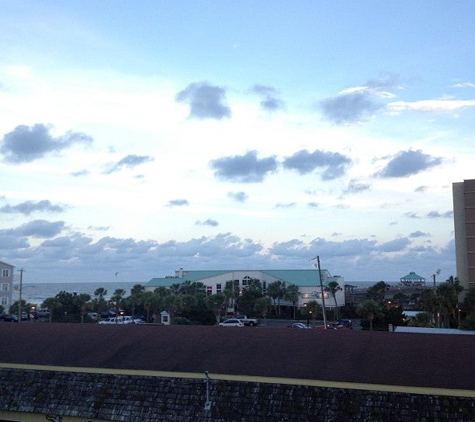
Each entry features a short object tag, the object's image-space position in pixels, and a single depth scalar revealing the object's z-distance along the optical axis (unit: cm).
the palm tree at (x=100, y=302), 8508
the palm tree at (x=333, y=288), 8972
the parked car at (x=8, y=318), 7756
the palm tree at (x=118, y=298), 8794
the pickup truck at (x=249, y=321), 7629
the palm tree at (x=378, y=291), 9456
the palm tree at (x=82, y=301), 8400
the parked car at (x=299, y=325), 6562
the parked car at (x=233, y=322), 7077
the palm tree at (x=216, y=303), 7807
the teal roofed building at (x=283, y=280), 9650
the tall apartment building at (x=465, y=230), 6253
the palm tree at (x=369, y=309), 6153
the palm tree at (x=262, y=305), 8175
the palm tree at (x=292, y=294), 9056
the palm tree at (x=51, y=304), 7988
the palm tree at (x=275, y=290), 9281
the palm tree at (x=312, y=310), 7531
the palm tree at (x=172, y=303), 7912
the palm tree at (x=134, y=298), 8738
